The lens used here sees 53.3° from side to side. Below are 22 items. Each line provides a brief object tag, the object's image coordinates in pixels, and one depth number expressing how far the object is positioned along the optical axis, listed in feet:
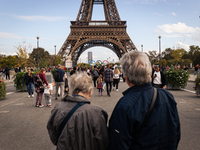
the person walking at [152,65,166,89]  26.45
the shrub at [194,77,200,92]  34.62
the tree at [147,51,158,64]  201.56
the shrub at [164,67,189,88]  45.09
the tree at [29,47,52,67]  268.00
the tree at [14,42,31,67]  129.49
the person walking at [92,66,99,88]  48.11
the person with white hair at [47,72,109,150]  6.24
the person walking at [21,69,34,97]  35.99
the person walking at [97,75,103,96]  36.01
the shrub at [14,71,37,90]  44.98
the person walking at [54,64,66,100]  30.89
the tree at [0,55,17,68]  184.14
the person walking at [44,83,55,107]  26.09
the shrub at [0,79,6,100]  33.25
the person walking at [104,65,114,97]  35.83
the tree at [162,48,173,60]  260.01
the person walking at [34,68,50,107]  26.61
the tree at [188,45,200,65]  210.59
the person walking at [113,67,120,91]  41.74
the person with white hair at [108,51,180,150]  5.32
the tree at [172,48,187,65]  164.62
